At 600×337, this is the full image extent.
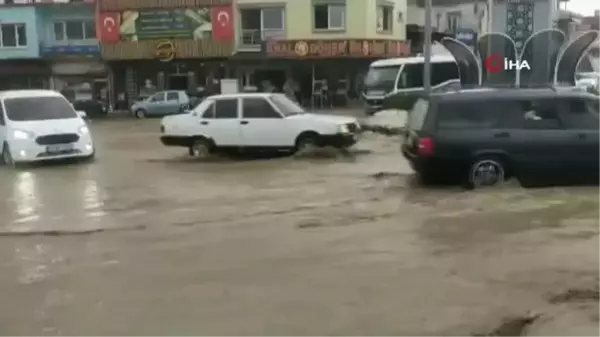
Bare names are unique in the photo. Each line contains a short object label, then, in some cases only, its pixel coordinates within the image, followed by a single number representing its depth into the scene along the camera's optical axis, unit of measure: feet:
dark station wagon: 38.99
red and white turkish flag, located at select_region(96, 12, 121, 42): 141.69
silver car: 130.82
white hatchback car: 56.18
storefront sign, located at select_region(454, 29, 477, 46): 150.71
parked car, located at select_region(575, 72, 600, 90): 114.56
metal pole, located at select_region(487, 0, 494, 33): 94.17
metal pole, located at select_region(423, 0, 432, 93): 77.36
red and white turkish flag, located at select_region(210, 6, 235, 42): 136.26
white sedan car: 55.52
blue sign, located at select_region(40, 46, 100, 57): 145.28
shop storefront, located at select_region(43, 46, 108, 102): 145.89
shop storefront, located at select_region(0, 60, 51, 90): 148.05
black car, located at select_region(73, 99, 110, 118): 136.89
